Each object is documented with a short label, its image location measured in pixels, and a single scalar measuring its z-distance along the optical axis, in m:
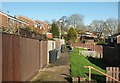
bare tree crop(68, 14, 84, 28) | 53.42
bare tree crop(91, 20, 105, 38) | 50.85
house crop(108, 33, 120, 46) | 19.52
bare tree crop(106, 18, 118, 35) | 49.19
